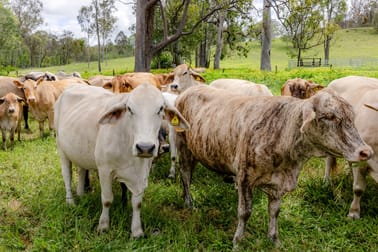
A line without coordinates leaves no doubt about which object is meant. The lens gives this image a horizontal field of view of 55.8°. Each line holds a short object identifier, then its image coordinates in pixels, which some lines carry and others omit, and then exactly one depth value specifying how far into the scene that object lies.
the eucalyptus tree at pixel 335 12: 51.17
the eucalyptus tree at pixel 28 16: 60.91
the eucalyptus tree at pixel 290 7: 14.82
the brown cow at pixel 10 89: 10.59
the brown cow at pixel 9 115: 7.95
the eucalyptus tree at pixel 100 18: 54.23
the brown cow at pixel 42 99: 9.27
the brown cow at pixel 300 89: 7.49
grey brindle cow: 2.91
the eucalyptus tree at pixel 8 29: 41.78
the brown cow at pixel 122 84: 8.27
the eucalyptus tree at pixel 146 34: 15.09
